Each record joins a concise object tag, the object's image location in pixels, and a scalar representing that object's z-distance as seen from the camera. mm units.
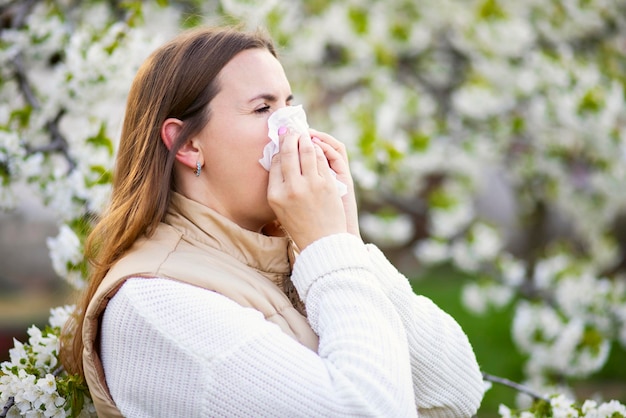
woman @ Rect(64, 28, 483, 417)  1431
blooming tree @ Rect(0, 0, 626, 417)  2527
